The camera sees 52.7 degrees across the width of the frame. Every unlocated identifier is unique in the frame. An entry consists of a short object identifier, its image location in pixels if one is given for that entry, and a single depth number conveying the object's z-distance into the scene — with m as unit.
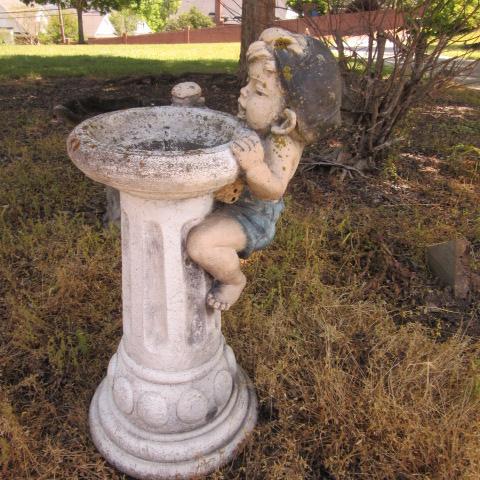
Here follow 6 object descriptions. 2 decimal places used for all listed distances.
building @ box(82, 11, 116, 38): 35.25
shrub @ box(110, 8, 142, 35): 31.62
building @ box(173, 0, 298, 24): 29.36
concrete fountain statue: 1.37
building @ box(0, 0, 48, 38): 24.56
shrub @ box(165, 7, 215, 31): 26.72
